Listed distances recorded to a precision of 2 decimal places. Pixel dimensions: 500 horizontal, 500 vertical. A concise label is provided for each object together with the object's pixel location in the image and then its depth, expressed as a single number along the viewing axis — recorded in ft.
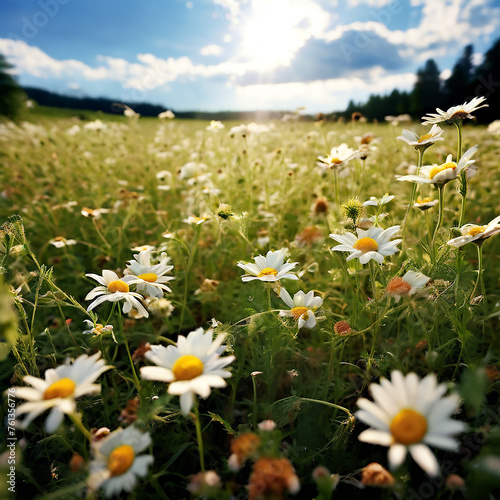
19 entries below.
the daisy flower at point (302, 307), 0.78
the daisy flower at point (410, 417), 0.42
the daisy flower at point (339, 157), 1.12
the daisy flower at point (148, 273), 0.84
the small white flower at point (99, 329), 0.79
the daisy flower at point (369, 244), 0.76
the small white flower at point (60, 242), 1.32
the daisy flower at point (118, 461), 0.50
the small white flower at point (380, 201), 0.91
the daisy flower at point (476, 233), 0.72
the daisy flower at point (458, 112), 0.88
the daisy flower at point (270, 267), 0.81
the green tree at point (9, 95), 46.18
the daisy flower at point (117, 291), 0.77
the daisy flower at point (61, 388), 0.49
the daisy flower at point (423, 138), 0.90
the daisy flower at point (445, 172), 0.78
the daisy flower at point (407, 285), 0.74
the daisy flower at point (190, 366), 0.51
